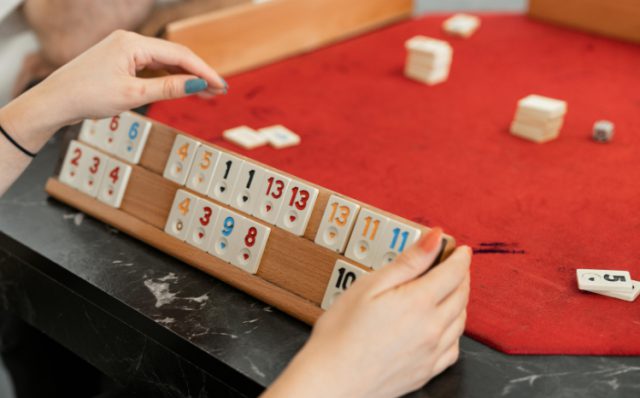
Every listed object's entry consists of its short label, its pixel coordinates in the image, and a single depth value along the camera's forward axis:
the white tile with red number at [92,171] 1.30
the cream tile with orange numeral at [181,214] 1.18
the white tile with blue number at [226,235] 1.13
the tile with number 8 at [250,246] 1.11
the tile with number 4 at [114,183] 1.27
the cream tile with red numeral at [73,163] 1.33
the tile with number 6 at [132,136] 1.27
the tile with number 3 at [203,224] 1.16
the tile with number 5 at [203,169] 1.18
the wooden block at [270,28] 1.72
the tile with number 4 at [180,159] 1.21
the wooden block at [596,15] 1.99
